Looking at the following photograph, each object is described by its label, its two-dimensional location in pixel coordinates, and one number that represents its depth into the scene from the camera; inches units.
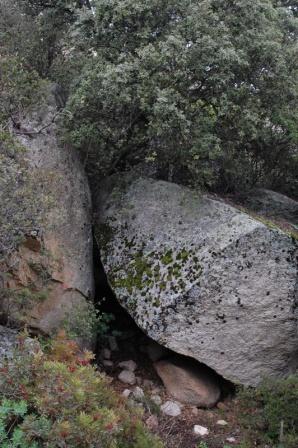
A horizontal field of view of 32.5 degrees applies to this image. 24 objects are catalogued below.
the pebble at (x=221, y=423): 285.0
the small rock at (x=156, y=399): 292.8
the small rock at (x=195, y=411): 291.0
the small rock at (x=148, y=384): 307.9
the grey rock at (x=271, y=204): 382.0
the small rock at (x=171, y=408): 285.7
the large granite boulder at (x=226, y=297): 292.7
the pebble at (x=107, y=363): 321.2
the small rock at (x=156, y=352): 321.7
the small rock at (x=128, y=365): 319.9
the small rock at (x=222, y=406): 299.4
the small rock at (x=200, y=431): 273.5
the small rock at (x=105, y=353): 327.3
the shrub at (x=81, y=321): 279.1
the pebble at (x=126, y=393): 291.2
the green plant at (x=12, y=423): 151.5
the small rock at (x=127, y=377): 308.1
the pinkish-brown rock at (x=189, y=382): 298.2
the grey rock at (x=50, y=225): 250.7
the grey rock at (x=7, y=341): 215.4
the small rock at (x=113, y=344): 335.3
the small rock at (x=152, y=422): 264.7
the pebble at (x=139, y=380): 310.3
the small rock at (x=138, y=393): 287.6
